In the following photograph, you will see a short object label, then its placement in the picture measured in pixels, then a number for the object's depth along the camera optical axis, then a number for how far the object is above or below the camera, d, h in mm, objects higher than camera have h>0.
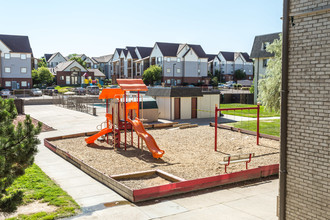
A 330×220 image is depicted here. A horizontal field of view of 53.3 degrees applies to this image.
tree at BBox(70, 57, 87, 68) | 88769 +6355
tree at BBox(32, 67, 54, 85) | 72562 +2120
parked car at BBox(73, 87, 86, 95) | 60144 -1173
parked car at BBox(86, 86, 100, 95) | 60750 -982
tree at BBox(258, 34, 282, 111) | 25192 +79
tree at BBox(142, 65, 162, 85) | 71750 +2353
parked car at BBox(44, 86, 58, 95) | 58753 -1190
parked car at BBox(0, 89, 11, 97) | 50200 -1323
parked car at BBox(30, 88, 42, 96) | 55031 -1239
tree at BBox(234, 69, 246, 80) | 93812 +3122
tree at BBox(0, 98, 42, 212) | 6980 -1392
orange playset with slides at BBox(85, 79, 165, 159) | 17969 -1904
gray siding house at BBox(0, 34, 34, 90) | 62156 +4334
